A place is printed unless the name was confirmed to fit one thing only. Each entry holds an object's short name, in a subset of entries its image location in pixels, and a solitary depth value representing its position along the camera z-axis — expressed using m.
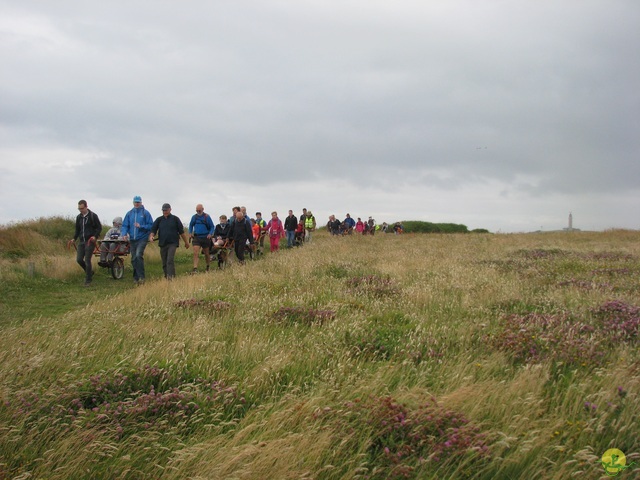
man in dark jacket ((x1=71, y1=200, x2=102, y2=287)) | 14.51
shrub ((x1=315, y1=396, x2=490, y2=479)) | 3.42
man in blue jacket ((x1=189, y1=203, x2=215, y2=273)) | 16.95
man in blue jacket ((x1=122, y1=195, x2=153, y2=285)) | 14.82
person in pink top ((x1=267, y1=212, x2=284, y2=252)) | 24.77
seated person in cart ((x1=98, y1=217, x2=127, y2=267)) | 15.79
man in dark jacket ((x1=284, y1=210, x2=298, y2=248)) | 27.33
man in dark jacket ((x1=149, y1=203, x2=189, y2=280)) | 14.62
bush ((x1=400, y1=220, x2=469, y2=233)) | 65.24
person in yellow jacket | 29.83
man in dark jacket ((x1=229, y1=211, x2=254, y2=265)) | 18.22
